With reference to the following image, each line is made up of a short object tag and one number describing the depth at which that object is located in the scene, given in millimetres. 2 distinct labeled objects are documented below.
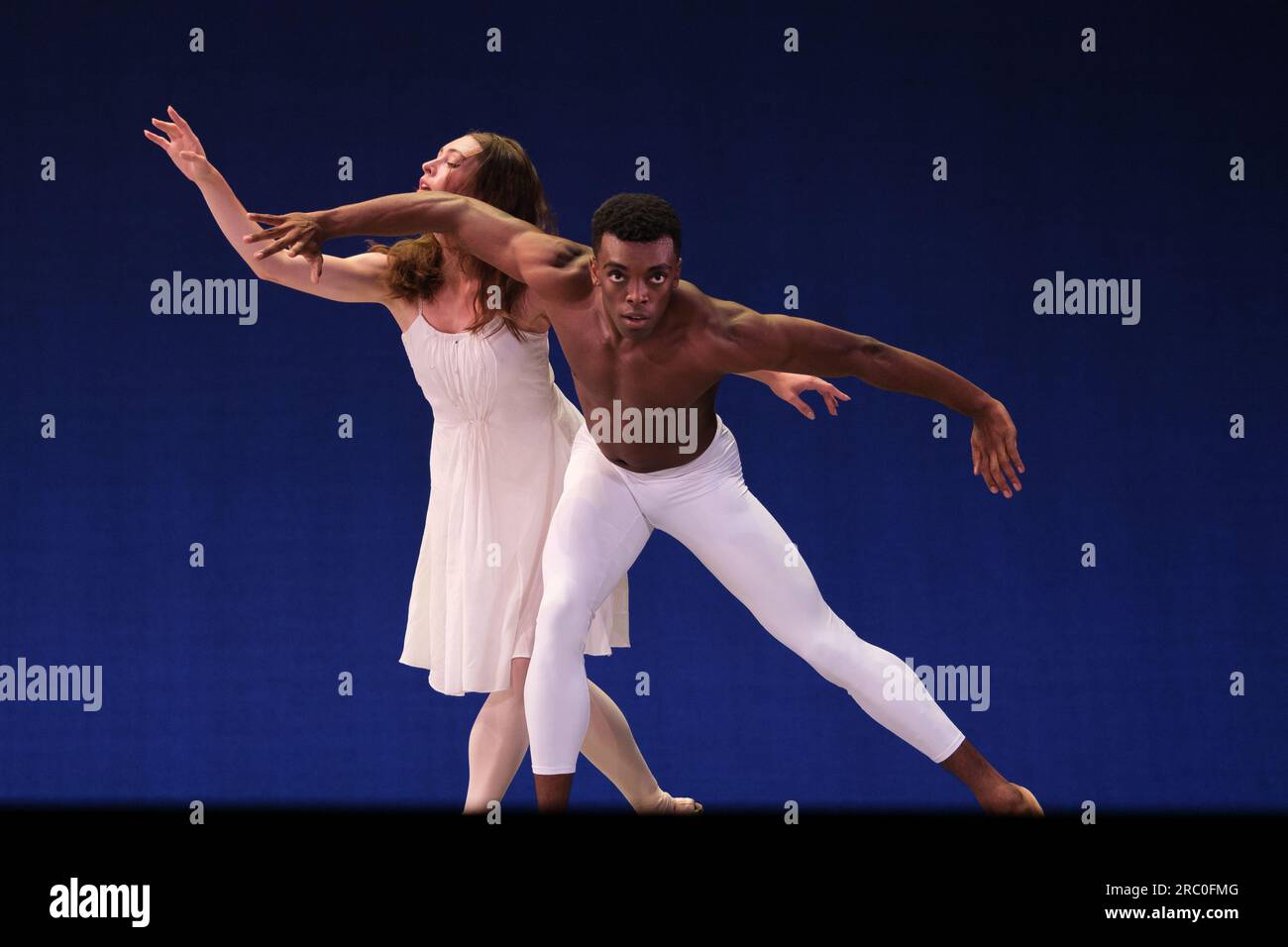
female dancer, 6551
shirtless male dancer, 5785
